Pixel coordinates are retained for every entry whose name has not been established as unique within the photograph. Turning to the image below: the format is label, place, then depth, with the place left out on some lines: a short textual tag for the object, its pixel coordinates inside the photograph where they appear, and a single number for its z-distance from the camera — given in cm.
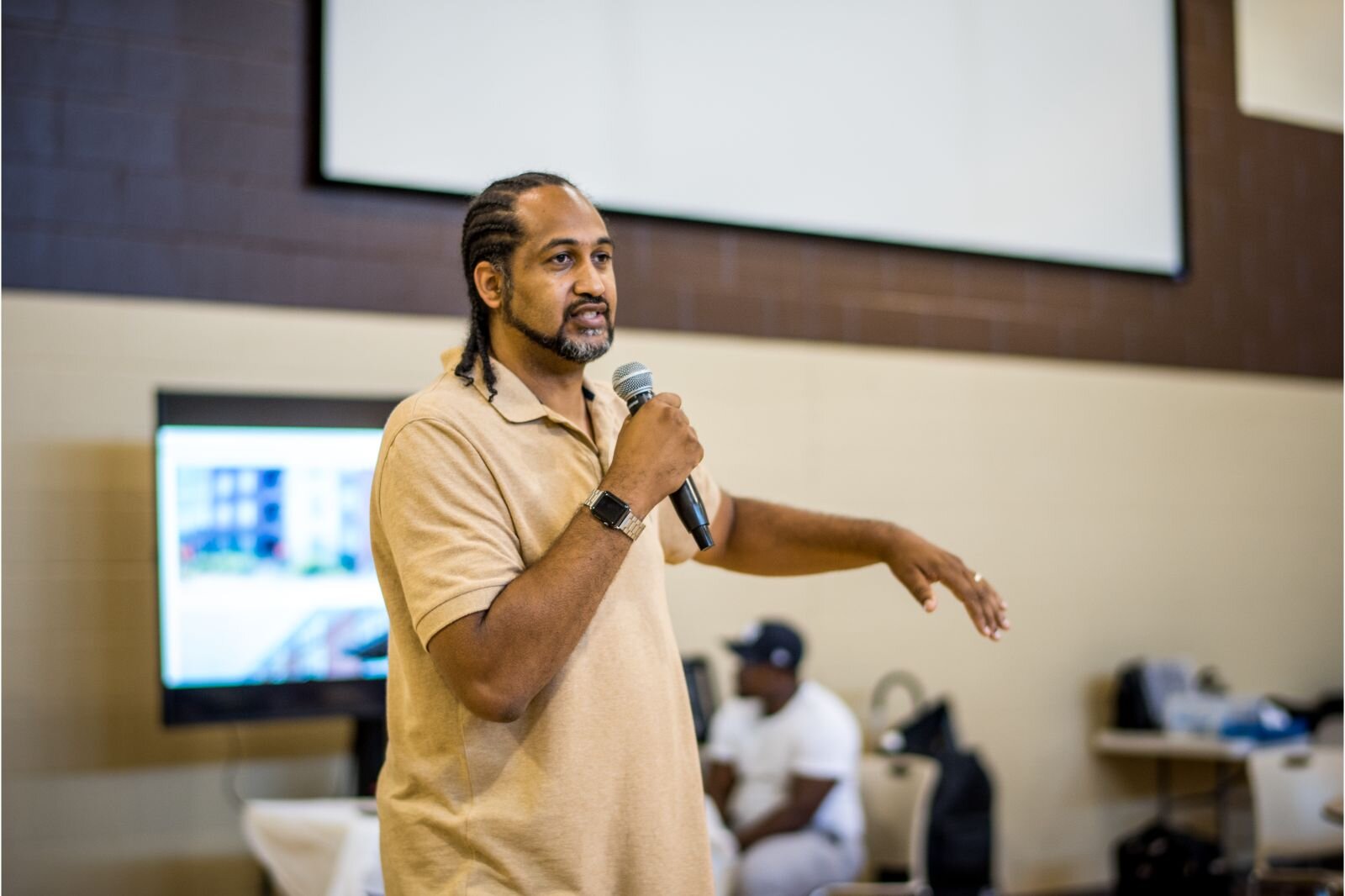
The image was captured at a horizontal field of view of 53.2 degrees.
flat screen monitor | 366
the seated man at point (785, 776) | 405
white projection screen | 445
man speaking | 144
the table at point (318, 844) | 299
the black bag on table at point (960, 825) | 447
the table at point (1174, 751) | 511
